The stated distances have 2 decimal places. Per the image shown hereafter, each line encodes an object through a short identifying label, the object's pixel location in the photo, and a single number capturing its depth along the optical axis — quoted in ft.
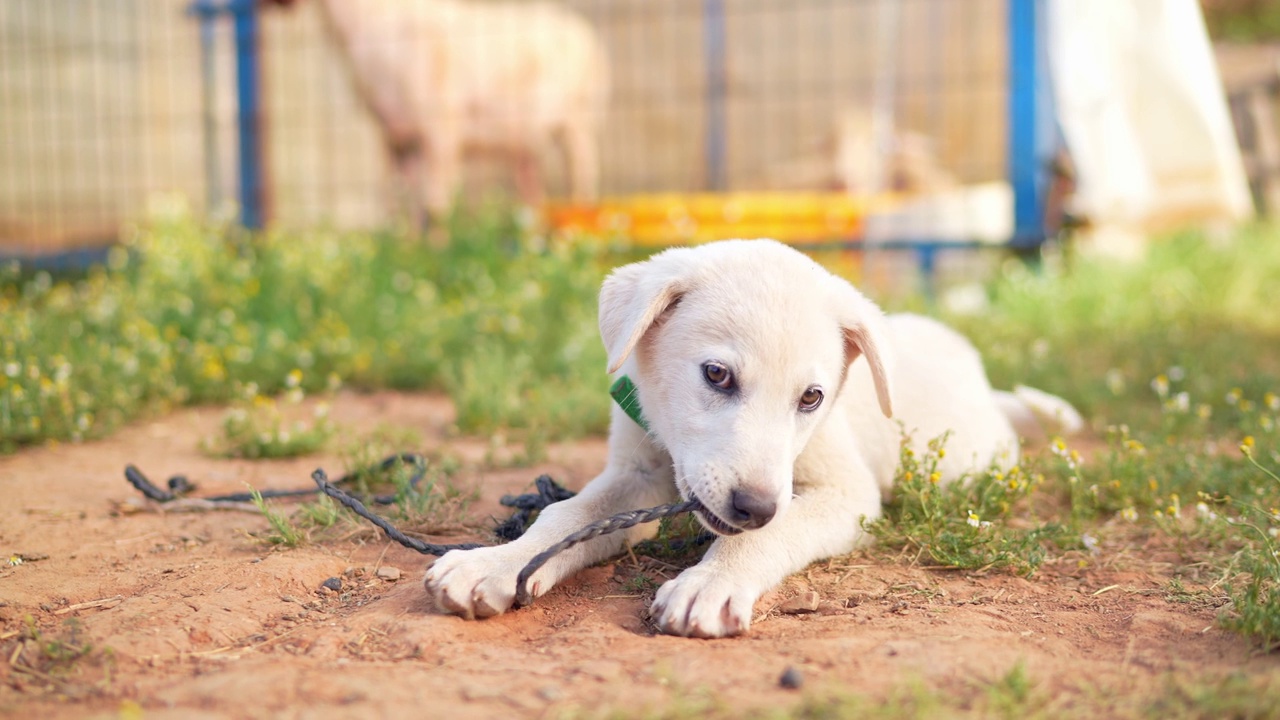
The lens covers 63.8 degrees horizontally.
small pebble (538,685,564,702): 6.09
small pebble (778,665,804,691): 6.22
